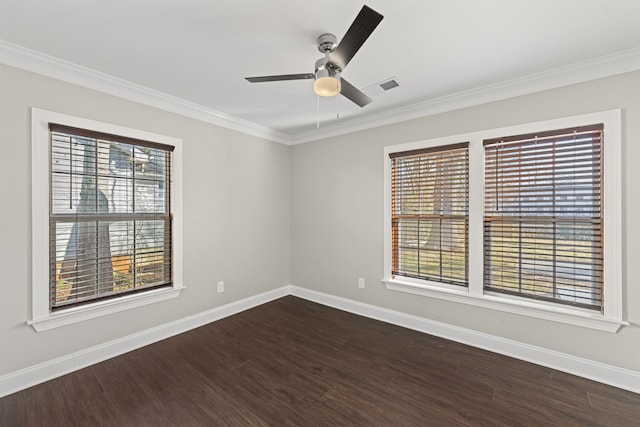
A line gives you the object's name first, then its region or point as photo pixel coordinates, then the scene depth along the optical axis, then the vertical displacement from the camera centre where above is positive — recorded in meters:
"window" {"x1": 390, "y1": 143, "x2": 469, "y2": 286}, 2.87 +0.00
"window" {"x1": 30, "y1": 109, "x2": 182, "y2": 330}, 2.17 -0.06
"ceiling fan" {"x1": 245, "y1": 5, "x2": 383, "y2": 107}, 1.37 +0.95
